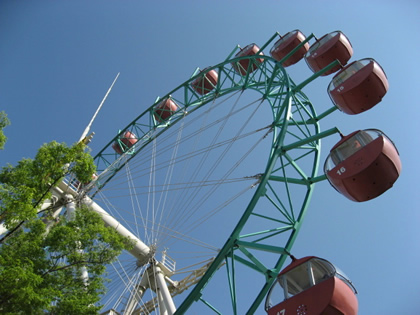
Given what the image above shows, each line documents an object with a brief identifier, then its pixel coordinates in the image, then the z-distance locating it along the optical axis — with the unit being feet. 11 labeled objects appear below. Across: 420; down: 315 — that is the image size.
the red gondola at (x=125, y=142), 70.08
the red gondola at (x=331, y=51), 50.19
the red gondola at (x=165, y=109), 67.46
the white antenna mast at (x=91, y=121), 64.93
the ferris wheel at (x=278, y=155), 26.99
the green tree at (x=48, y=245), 24.59
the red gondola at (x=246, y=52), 65.10
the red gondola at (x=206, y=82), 65.93
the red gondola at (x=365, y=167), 29.99
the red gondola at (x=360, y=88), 39.50
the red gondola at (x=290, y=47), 58.49
